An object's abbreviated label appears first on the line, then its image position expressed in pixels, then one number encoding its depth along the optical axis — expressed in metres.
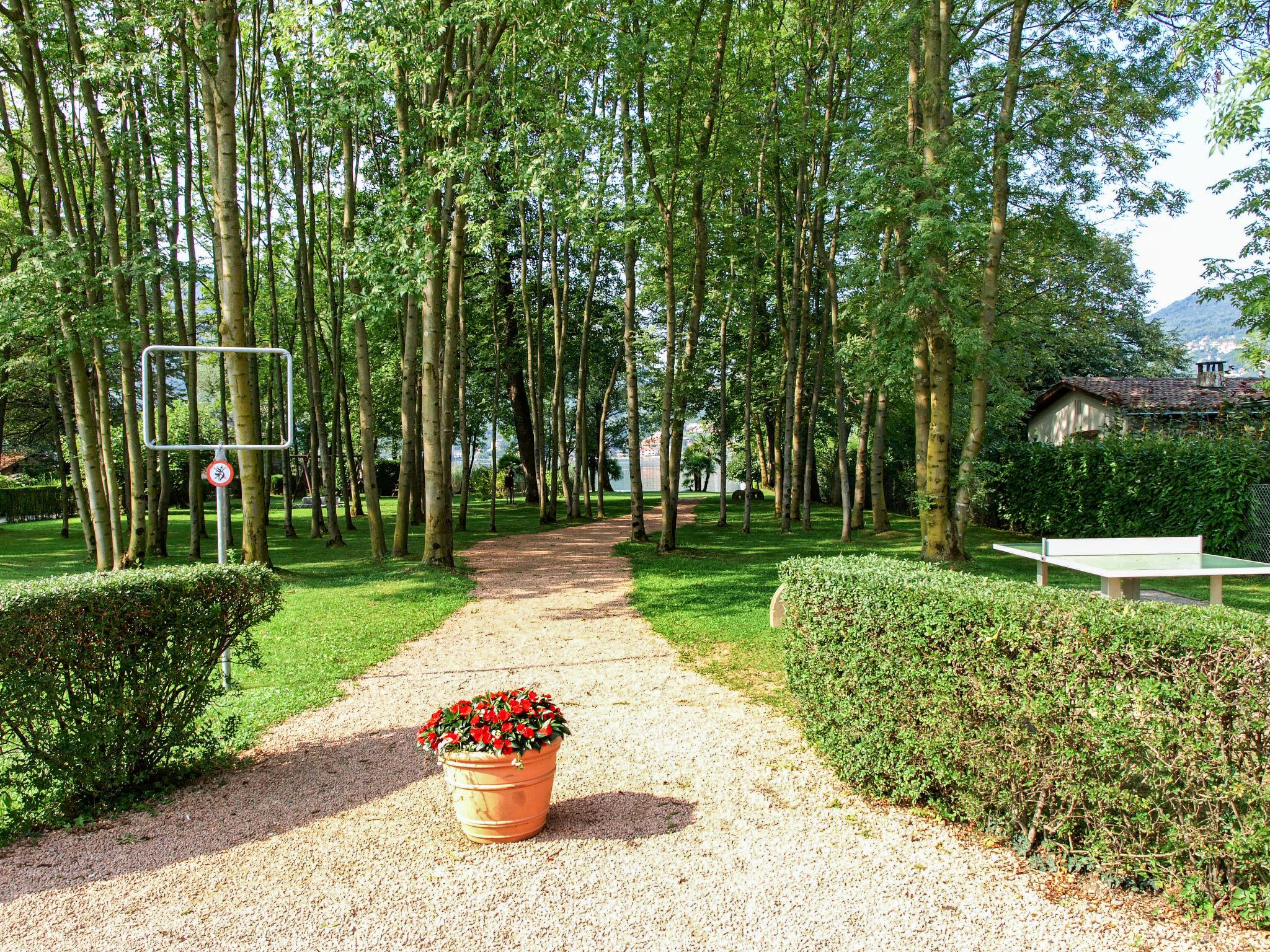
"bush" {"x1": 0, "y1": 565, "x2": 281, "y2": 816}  3.94
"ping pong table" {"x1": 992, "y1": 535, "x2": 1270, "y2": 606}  6.91
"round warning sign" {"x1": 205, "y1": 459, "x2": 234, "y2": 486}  7.19
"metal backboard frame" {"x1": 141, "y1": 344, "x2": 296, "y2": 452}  6.17
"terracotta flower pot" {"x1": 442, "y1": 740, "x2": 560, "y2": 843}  3.76
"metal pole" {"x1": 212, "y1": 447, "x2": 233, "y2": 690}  5.98
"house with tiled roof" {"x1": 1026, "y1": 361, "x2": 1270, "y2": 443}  18.72
